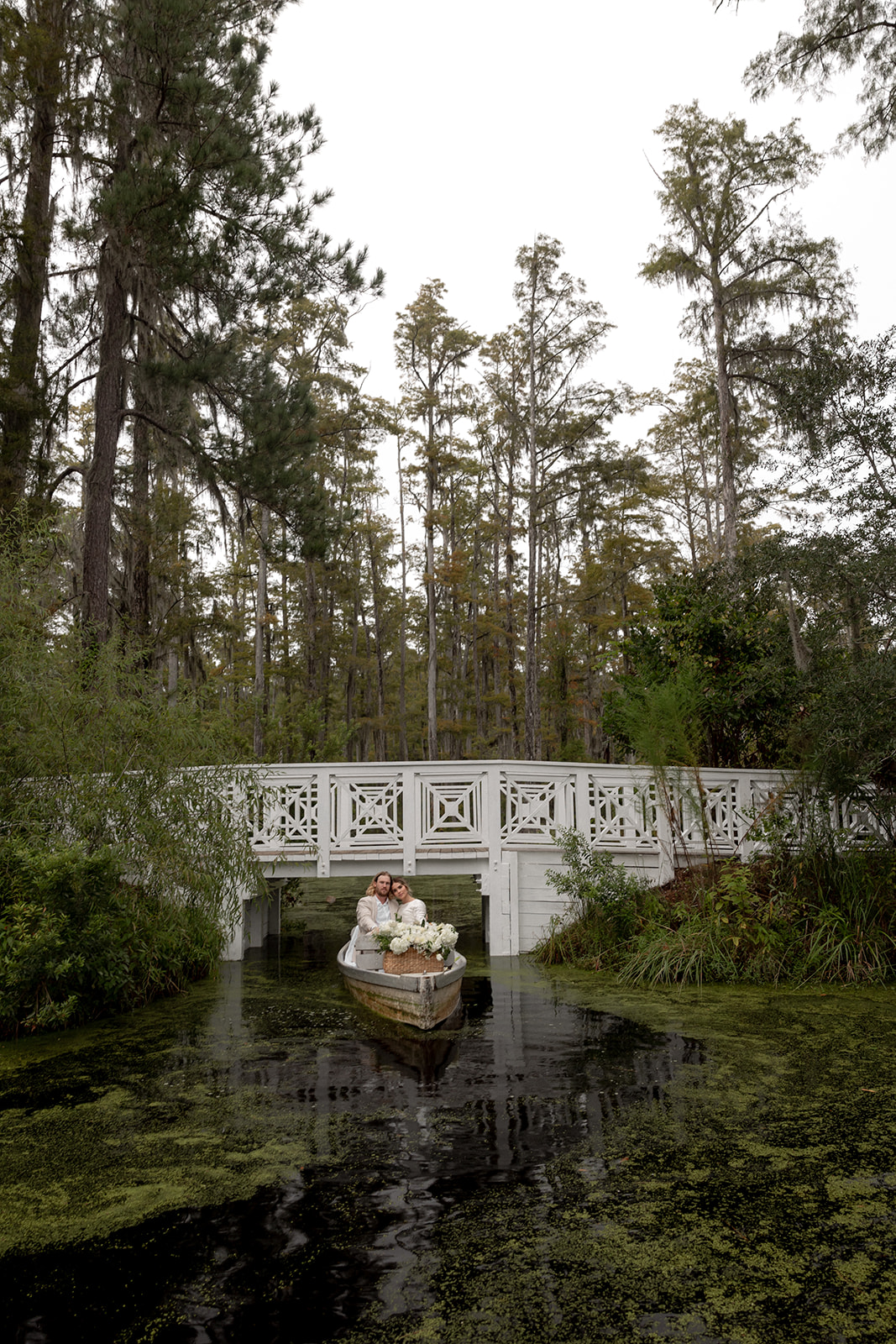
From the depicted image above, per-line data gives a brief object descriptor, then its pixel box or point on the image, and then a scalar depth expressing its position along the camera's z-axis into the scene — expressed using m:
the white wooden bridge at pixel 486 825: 11.49
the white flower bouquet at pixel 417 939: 8.45
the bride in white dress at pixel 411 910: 9.55
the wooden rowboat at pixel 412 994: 7.82
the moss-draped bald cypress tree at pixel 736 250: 20.98
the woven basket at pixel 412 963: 8.45
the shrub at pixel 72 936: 7.26
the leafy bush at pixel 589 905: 10.63
